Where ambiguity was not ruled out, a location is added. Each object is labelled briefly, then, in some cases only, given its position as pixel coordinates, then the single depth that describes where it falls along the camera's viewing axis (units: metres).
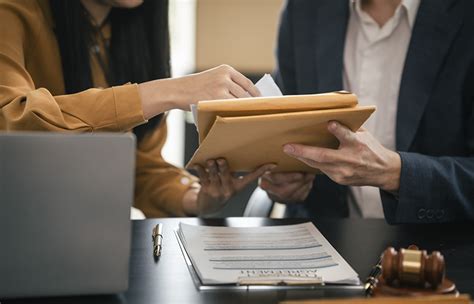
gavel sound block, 0.84
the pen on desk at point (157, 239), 1.10
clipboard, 0.94
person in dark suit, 1.32
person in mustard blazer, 1.25
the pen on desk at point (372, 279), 0.93
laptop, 0.82
